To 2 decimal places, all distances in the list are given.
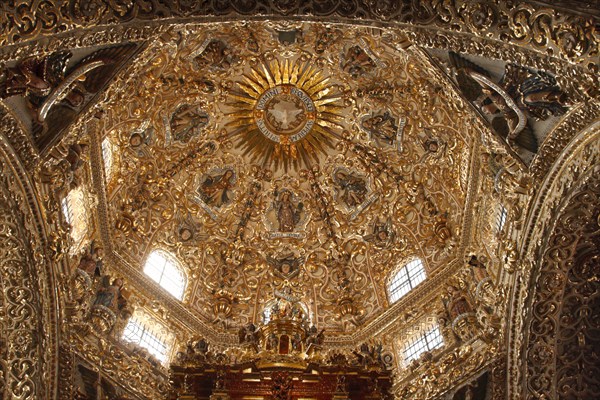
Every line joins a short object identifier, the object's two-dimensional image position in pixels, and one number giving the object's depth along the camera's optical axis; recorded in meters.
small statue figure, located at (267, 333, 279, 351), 17.64
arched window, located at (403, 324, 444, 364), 18.53
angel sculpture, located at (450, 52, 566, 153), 14.01
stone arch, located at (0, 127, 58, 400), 15.20
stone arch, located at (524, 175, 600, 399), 15.27
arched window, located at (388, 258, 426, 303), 20.56
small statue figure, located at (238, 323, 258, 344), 18.03
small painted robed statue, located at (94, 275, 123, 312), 18.02
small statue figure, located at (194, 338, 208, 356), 18.08
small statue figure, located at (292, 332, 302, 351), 17.77
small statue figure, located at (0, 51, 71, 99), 13.29
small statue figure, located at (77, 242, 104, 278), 17.81
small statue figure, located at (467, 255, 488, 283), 18.09
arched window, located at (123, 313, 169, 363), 18.59
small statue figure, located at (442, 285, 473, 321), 18.15
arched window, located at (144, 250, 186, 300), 20.69
